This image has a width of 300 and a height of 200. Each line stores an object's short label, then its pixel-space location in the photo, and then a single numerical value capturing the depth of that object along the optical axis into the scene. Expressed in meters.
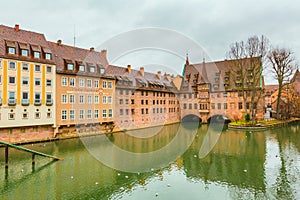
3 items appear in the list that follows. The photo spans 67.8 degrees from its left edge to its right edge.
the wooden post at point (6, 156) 14.81
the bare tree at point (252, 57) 33.41
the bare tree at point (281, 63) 35.78
